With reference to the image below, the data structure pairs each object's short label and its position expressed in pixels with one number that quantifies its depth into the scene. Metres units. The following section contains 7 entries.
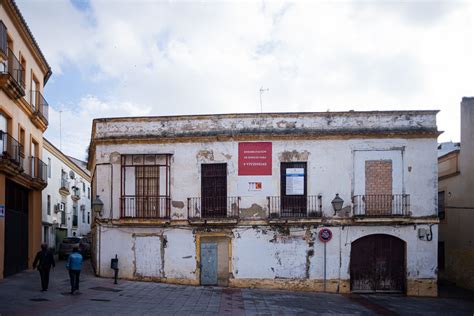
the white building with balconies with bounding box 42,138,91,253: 30.16
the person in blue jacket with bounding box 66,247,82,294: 14.91
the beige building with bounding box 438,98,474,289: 20.95
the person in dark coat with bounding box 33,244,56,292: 15.24
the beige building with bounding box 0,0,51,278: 16.67
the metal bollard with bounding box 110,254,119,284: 17.39
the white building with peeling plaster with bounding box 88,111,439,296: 18.28
